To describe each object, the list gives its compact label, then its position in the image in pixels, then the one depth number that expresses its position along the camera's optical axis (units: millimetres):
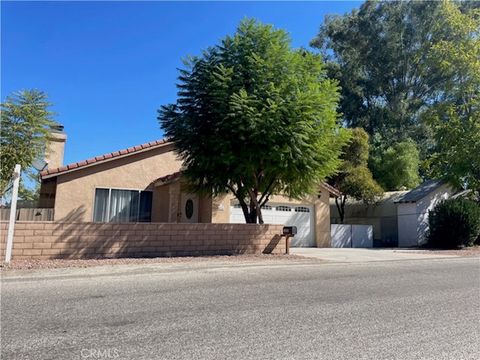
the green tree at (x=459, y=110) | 23016
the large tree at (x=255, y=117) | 12898
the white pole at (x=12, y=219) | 10477
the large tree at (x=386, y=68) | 37406
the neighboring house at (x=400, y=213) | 23859
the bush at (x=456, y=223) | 20031
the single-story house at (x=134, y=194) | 16516
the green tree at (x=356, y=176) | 24859
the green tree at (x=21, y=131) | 18828
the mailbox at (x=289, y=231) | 15117
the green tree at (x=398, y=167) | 30281
